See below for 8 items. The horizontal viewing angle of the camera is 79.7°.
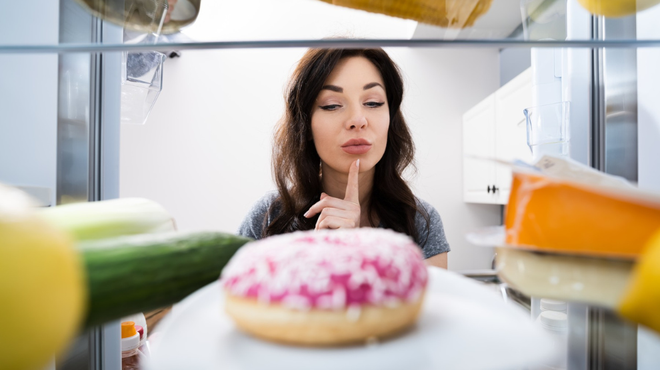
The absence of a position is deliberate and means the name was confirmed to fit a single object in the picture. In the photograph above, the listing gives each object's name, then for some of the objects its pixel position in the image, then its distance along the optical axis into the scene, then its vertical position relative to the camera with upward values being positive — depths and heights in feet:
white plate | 0.64 -0.28
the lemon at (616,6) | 1.28 +0.61
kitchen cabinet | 8.41 +1.31
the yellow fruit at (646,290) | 0.67 -0.18
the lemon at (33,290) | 0.52 -0.14
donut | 0.75 -0.21
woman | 3.82 +0.41
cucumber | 0.72 -0.17
